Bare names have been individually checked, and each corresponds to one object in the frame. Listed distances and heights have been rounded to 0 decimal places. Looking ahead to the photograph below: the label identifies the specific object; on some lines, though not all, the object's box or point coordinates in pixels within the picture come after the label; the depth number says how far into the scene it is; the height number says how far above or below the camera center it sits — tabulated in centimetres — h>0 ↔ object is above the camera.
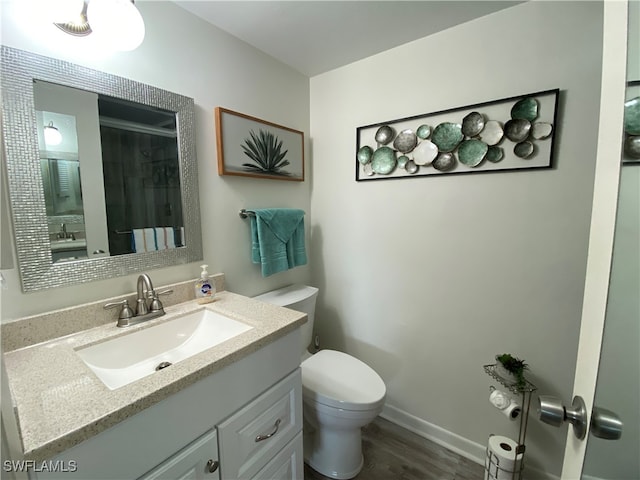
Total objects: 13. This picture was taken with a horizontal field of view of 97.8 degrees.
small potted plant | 122 -71
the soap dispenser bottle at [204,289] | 124 -35
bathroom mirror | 85 +14
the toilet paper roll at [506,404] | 122 -86
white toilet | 122 -85
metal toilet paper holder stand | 120 -86
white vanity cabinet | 61 -59
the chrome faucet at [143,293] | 106 -32
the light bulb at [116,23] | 87 +60
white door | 49 +2
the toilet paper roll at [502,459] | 119 -108
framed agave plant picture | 137 +34
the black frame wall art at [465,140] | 118 +34
